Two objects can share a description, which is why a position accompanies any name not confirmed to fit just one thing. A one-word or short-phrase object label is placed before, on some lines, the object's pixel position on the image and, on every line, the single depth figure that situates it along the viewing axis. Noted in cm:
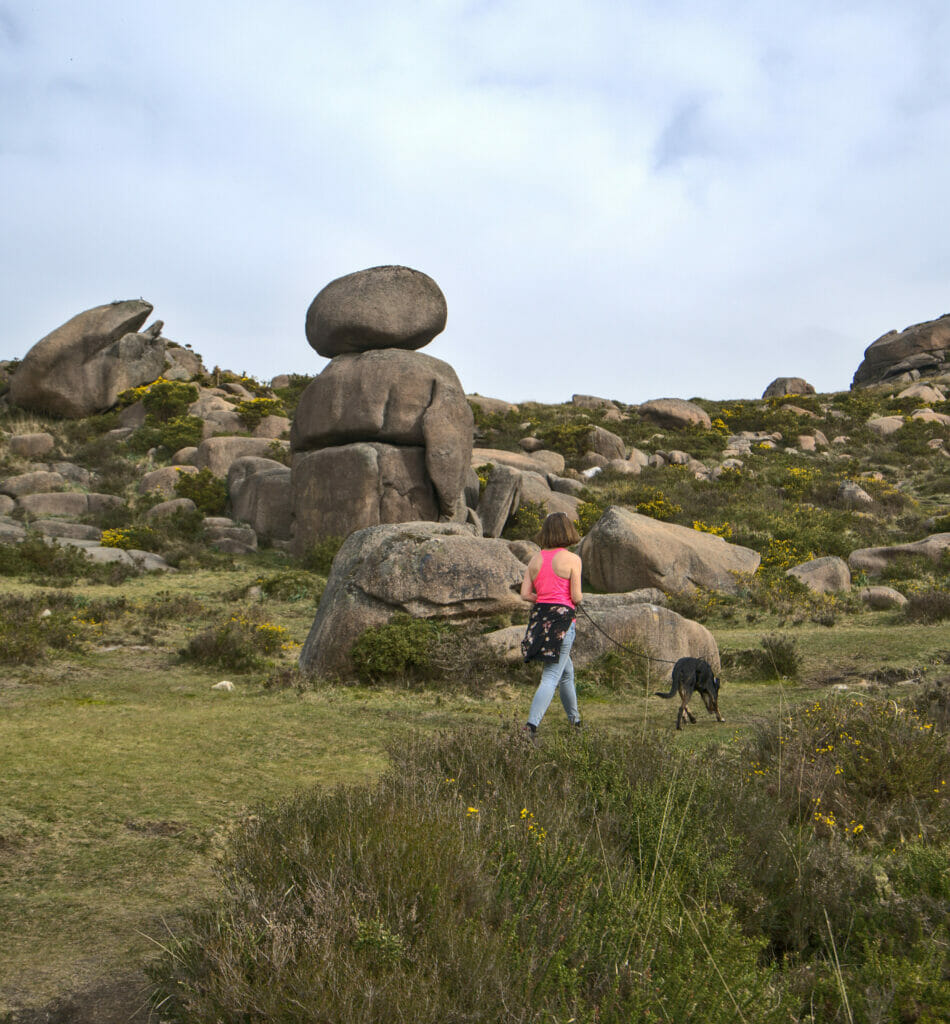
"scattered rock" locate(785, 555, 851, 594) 1855
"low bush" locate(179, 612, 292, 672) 1138
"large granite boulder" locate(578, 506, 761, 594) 1819
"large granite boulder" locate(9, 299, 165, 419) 3478
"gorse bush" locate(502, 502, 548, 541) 2497
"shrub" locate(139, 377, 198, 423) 3534
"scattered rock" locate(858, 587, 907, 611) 1672
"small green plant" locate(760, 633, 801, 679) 1155
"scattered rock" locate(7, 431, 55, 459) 3045
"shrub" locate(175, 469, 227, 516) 2595
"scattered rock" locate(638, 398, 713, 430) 4619
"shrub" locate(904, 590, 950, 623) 1455
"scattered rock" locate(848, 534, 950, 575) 2067
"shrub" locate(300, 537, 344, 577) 2028
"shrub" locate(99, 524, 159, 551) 2133
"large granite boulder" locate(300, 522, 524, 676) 1088
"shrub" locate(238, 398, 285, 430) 3541
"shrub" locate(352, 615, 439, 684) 1038
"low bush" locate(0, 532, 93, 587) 1736
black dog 866
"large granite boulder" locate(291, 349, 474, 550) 2205
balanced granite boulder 2334
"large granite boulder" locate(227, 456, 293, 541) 2427
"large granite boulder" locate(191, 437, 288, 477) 2953
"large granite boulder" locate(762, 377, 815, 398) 6228
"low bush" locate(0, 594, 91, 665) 1073
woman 726
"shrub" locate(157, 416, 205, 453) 3197
